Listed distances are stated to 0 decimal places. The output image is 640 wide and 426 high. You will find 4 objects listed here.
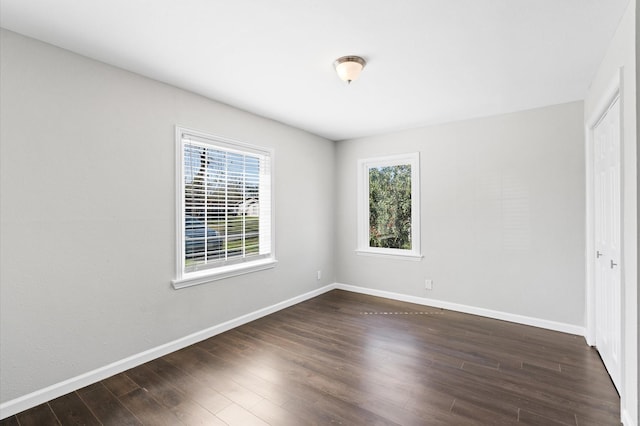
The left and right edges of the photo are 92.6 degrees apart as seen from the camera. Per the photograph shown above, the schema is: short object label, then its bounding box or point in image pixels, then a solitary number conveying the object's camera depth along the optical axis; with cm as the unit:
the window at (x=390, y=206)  443
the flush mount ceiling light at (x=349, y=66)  238
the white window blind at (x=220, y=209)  306
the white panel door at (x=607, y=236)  226
